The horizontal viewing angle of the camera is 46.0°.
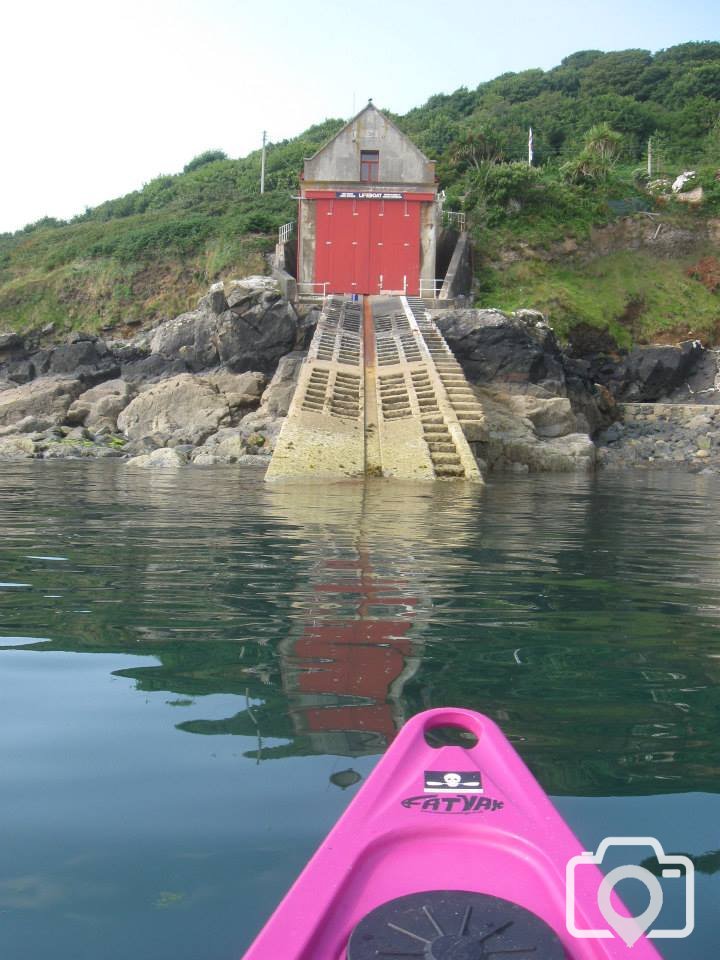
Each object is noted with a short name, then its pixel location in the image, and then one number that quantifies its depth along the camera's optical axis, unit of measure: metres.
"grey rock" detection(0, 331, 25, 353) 30.58
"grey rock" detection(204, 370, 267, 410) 23.86
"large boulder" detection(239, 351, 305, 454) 20.64
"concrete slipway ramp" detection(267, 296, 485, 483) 14.30
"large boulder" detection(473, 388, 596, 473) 19.33
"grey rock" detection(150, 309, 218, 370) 26.11
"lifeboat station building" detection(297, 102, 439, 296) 31.80
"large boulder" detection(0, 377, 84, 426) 25.80
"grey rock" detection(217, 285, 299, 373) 25.41
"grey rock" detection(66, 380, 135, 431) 24.67
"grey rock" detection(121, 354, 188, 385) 26.55
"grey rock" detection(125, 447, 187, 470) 17.86
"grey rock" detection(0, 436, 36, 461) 20.17
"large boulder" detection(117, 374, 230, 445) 22.95
